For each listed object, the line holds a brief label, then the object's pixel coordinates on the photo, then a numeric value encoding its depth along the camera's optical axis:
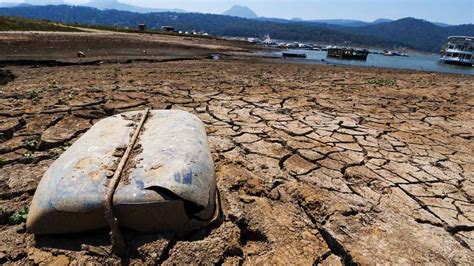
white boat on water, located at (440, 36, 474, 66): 41.78
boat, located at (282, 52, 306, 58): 26.28
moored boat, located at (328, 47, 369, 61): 34.50
